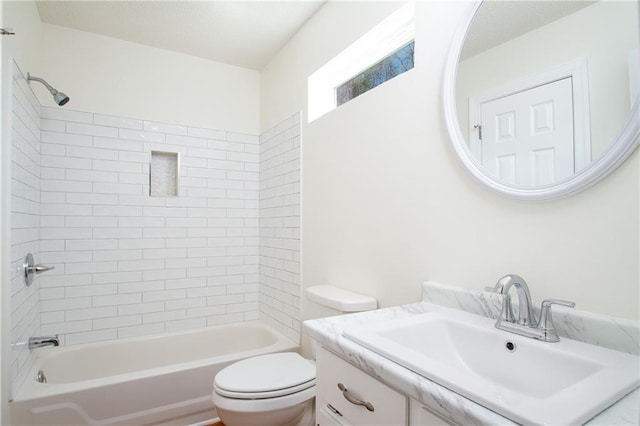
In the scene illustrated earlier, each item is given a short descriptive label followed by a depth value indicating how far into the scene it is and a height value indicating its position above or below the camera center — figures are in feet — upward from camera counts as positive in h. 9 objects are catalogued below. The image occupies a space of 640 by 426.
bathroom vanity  2.11 -1.16
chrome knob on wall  6.37 -1.02
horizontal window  5.81 +2.69
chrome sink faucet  2.98 -0.92
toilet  5.28 -2.73
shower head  6.47 +2.35
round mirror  2.84 +1.20
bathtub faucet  6.40 -2.35
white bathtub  5.96 -3.34
